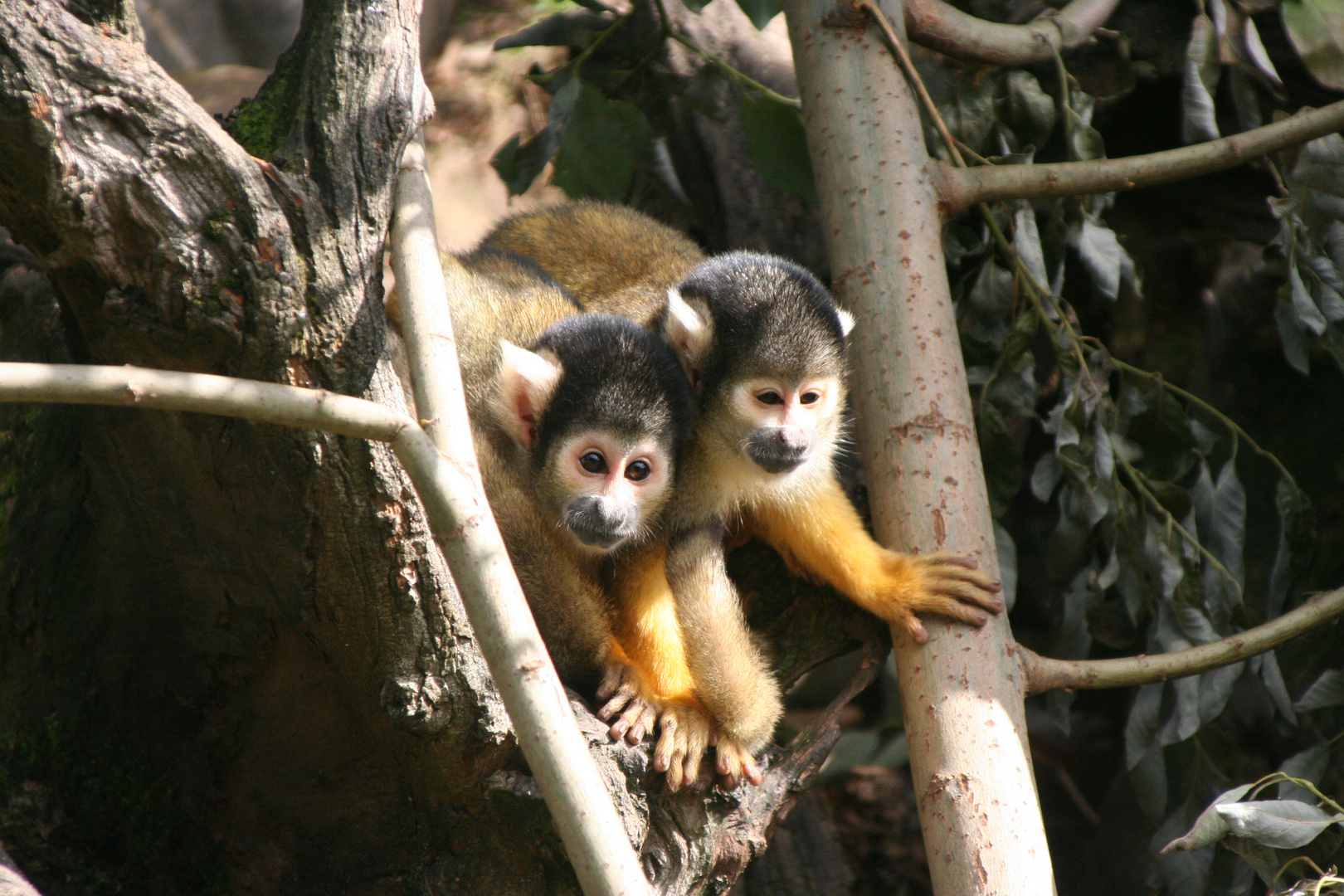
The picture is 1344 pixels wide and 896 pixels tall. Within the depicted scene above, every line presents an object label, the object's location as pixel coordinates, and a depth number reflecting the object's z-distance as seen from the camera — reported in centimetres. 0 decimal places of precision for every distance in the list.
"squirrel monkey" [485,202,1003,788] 459
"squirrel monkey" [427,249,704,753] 433
